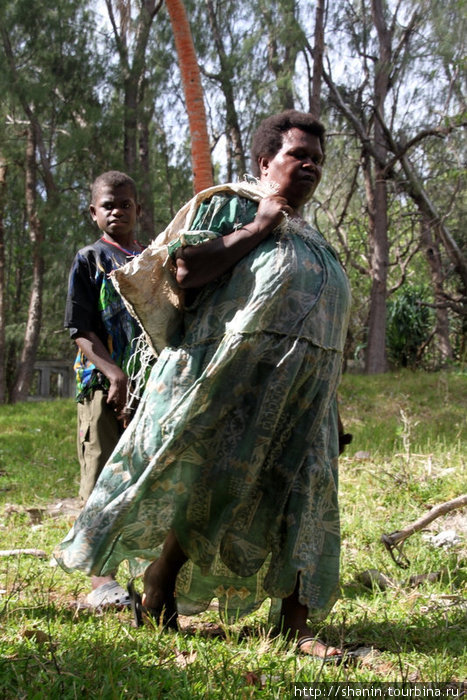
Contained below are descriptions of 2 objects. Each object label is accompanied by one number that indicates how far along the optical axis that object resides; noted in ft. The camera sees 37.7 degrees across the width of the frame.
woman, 7.11
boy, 9.48
